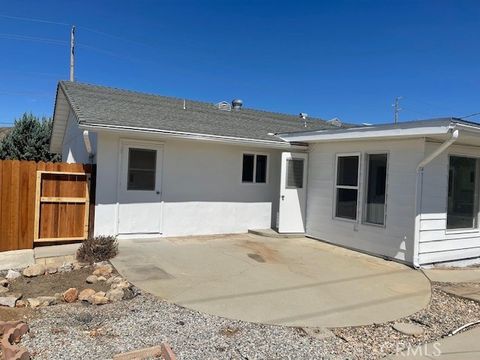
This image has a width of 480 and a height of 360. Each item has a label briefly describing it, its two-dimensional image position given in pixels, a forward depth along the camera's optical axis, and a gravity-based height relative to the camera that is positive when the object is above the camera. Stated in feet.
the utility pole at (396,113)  113.60 +21.49
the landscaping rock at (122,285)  18.43 -5.20
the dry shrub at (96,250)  23.66 -4.65
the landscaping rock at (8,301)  16.02 -5.35
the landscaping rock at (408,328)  14.74 -5.36
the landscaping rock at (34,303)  16.22 -5.45
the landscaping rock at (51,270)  21.62 -5.41
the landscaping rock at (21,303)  16.22 -5.50
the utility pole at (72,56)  80.28 +23.82
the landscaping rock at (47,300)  16.52 -5.46
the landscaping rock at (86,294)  17.02 -5.27
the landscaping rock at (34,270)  21.09 -5.37
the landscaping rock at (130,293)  17.47 -5.30
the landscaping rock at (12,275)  20.75 -5.55
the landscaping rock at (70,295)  16.94 -5.30
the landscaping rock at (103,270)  20.89 -5.19
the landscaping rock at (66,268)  22.24 -5.44
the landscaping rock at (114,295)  17.10 -5.26
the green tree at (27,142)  69.31 +5.12
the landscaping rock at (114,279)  19.54 -5.25
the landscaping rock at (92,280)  19.75 -5.32
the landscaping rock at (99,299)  16.67 -5.31
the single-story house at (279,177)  25.52 +0.44
